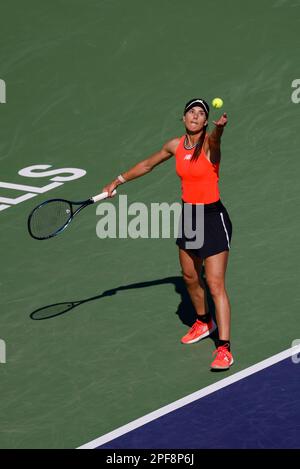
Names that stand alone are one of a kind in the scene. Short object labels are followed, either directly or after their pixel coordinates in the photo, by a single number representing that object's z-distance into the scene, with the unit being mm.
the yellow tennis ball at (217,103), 11852
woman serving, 12461
